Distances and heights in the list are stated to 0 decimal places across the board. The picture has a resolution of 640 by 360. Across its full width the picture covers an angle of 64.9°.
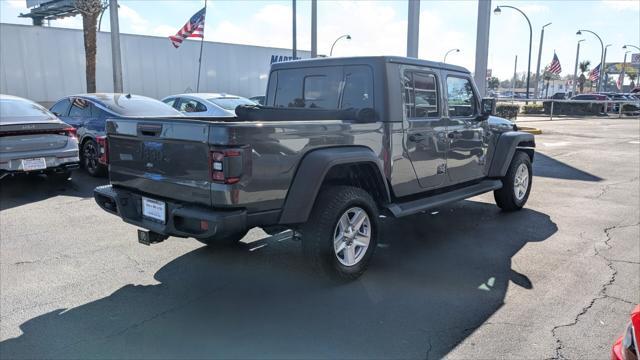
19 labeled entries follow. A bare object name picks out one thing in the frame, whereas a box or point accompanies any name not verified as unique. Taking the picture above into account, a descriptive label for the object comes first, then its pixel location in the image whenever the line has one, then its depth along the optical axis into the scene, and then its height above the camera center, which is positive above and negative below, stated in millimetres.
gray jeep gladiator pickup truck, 3527 -500
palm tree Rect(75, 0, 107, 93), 16328 +2155
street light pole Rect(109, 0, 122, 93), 15172 +1527
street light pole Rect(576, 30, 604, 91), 45719 +4614
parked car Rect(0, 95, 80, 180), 7266 -687
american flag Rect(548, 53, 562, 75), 36500 +2384
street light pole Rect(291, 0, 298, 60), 19608 +2596
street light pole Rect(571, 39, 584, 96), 54244 +3515
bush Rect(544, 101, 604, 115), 32000 -564
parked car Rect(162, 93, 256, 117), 11852 -166
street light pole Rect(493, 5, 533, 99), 33719 +5015
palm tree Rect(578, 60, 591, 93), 93375 +6129
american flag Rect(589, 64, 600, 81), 43234 +2178
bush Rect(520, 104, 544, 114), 35375 -688
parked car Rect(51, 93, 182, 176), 8797 -304
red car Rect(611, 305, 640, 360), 1859 -924
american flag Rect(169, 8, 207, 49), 19594 +2629
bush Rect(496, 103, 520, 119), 26703 -591
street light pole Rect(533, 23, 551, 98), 40531 +3664
